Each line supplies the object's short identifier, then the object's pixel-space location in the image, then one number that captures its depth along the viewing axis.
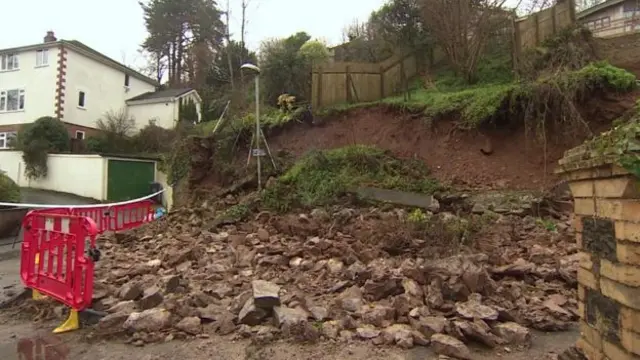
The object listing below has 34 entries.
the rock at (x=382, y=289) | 4.91
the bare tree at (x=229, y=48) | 22.84
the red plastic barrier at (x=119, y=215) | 12.48
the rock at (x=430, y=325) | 4.02
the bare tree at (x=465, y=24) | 12.21
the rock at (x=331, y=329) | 4.14
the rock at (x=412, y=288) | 4.75
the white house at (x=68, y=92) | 29.23
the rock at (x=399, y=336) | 3.91
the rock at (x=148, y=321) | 4.45
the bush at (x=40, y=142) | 25.06
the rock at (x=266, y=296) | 4.55
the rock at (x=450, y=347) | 3.65
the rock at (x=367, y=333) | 4.07
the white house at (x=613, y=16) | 13.03
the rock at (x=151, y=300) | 4.89
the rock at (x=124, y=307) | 4.87
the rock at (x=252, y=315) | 4.45
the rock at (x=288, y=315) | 4.24
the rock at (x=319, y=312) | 4.48
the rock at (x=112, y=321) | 4.55
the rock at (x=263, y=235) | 8.06
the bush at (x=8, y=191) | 15.18
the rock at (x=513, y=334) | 3.96
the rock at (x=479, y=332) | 3.88
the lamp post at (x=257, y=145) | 10.98
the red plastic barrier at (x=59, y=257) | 4.95
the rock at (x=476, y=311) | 4.20
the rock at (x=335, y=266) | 5.84
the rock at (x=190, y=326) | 4.41
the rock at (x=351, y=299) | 4.66
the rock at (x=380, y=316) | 4.31
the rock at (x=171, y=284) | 5.46
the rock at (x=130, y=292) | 5.30
